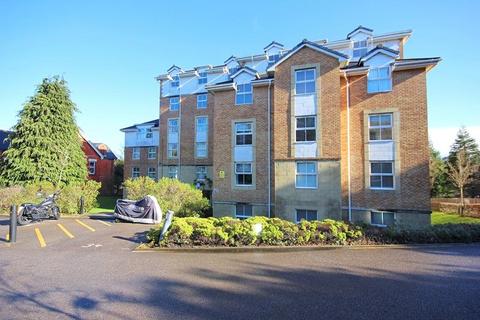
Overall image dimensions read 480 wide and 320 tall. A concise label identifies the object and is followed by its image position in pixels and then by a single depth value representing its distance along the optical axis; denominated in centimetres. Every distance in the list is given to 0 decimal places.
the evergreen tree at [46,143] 2436
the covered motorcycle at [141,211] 1471
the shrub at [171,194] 1694
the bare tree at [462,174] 2684
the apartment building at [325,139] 1498
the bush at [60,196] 1844
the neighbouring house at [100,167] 3925
